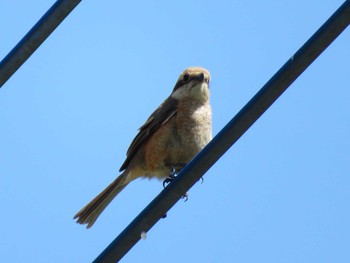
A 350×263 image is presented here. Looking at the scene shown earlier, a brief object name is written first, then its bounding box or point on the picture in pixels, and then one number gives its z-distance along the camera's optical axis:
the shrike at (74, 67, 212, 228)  13.62
